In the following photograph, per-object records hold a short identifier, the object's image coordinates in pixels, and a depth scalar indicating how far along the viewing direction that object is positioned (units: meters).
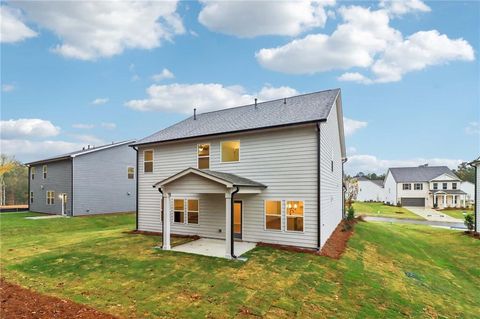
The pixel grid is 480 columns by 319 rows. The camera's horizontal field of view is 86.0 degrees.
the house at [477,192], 18.05
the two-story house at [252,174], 10.86
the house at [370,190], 57.75
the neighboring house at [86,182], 23.45
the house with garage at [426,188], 45.03
